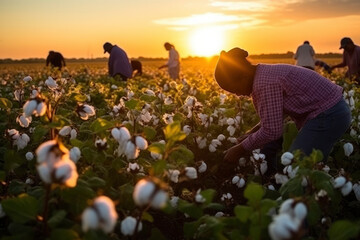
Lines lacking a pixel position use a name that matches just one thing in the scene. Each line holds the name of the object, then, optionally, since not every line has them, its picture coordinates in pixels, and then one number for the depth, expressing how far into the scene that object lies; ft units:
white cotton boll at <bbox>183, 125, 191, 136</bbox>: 15.31
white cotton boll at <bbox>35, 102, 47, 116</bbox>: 8.20
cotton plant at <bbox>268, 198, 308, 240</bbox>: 5.49
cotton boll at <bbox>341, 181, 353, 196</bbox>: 8.59
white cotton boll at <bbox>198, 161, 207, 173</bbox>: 12.60
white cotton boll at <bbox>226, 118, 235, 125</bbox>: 16.71
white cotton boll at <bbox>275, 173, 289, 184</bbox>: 11.08
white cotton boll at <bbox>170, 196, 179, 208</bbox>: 9.90
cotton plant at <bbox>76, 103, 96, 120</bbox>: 9.33
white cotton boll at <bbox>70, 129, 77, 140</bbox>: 11.03
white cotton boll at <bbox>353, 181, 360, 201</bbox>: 11.79
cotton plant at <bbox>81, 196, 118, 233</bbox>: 5.28
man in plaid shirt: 12.26
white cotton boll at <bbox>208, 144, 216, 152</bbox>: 15.65
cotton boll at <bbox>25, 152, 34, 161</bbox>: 11.56
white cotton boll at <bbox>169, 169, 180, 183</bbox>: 9.05
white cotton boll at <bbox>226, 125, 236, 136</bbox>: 16.48
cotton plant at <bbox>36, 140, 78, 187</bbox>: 6.14
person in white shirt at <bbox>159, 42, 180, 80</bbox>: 61.11
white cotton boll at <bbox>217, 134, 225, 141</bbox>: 16.24
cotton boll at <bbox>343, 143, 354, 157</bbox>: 13.32
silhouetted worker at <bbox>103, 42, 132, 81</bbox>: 40.57
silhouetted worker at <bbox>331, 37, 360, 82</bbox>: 38.73
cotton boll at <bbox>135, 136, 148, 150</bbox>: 8.10
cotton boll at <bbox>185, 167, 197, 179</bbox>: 8.77
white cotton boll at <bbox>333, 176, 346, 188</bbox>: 8.53
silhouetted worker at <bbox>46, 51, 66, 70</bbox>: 61.82
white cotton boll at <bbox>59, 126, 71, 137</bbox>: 10.18
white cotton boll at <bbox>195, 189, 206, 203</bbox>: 8.52
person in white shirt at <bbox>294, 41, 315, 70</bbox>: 49.21
